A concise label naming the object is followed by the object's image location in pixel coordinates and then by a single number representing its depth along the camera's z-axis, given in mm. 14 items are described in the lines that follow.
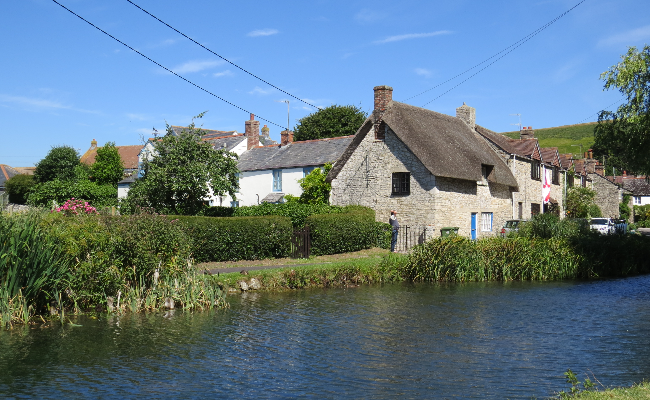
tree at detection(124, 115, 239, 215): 26469
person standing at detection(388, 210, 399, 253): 28281
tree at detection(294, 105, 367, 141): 57406
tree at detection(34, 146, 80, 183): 58969
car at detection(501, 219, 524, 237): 33272
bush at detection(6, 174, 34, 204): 60378
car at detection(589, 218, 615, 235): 35828
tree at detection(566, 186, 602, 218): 48375
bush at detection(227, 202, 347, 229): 26938
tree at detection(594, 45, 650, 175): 20578
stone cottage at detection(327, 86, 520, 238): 30172
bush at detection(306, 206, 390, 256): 24984
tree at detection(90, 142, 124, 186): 59600
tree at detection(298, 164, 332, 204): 34469
